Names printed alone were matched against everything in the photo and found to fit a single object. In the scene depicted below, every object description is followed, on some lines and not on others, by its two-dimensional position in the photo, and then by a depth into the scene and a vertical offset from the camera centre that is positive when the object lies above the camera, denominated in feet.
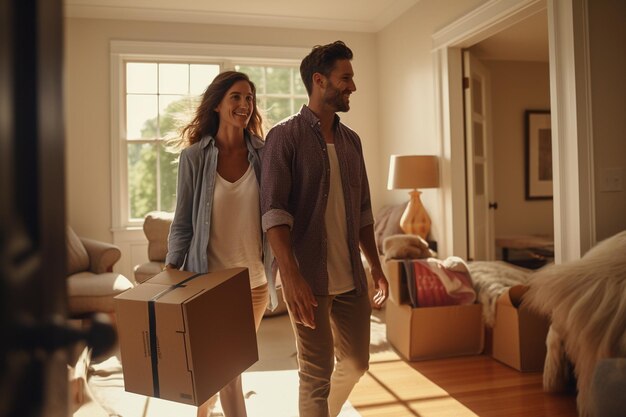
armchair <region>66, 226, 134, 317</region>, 12.16 -1.39
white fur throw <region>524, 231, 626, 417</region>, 6.71 -1.26
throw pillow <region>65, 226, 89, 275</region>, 13.82 -0.90
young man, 5.66 -0.09
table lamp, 14.25 +0.99
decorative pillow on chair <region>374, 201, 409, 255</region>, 15.88 -0.21
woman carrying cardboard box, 6.34 +0.21
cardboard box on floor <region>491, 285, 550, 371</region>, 9.89 -2.32
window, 17.74 +4.17
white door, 14.53 +1.59
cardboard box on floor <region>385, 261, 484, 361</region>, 10.82 -2.40
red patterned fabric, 10.90 -1.48
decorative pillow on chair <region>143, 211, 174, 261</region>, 15.39 -0.38
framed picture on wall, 21.26 +2.41
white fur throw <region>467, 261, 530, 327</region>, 10.75 -1.43
